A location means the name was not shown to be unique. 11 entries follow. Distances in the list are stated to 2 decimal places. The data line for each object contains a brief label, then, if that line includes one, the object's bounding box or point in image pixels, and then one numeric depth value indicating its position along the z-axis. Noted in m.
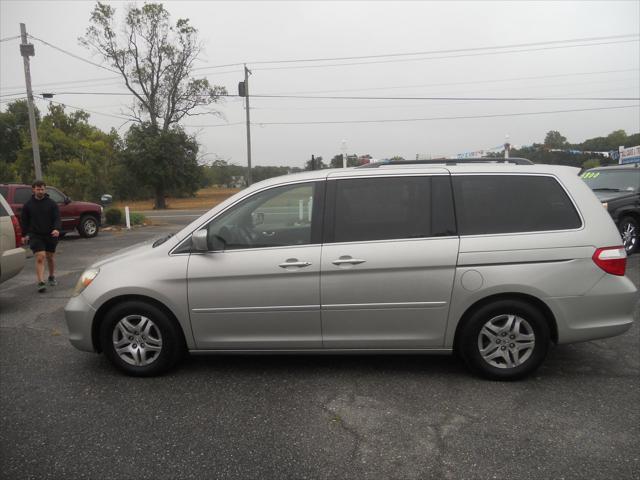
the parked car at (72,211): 12.25
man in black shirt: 6.91
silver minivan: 3.45
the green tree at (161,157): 35.72
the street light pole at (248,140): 27.29
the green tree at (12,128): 56.59
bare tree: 36.62
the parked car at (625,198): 8.90
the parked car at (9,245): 5.97
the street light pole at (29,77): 16.95
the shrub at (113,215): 18.45
